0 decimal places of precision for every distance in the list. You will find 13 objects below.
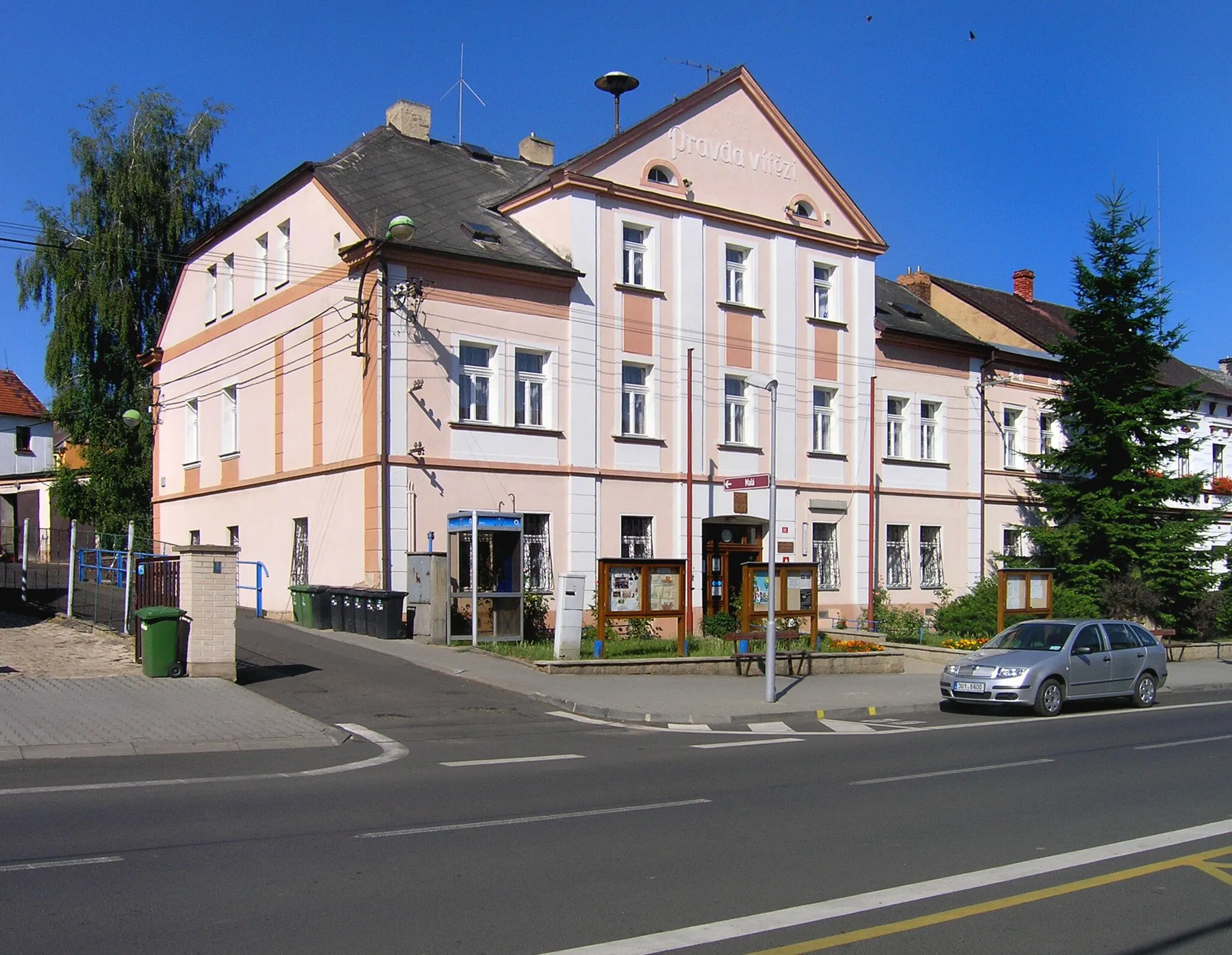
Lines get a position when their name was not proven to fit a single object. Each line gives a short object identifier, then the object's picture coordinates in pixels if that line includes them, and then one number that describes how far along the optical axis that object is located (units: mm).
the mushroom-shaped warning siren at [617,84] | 30672
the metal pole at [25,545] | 27719
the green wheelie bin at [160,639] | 16266
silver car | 17828
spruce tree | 32719
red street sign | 21297
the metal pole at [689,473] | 28250
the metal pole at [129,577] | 19344
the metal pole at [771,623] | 18016
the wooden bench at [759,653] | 21438
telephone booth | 22672
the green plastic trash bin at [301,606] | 25094
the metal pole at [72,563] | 22341
